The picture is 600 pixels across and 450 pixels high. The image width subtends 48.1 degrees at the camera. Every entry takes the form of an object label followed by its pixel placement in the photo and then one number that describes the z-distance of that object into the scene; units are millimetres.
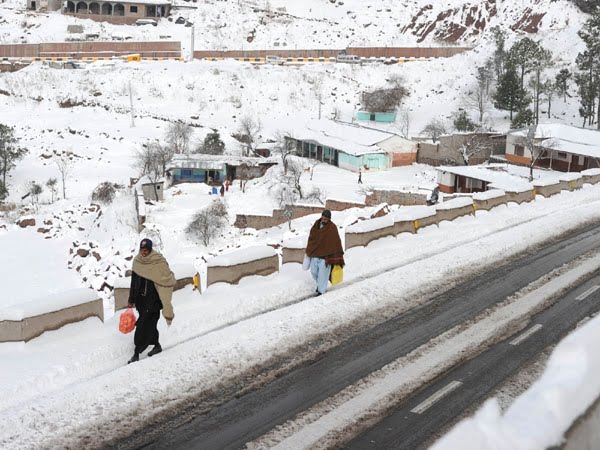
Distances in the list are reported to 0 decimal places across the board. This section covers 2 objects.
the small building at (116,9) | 101250
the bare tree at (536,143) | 48344
